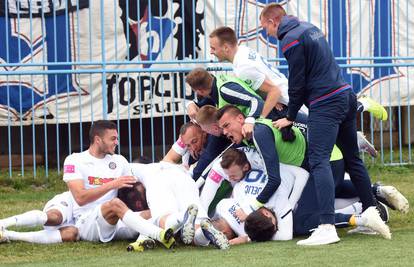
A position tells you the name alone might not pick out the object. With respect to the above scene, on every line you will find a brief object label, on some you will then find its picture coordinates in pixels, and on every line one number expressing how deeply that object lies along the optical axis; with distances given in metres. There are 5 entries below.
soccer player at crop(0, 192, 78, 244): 17.41
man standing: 16.39
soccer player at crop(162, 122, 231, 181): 18.56
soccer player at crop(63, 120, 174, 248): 17.02
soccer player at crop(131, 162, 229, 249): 16.22
